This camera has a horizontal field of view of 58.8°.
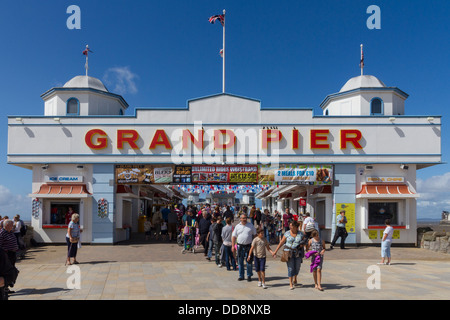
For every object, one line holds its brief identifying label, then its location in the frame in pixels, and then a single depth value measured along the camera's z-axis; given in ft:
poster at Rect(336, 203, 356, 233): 59.62
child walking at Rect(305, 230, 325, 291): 30.42
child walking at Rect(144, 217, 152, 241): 67.67
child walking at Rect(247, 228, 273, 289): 31.63
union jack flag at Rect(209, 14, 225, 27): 68.74
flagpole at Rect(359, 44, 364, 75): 70.16
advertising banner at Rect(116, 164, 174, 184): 60.85
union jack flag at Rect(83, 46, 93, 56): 70.44
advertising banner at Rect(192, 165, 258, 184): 60.80
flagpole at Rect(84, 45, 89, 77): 69.31
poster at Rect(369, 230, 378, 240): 59.67
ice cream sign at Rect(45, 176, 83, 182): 60.39
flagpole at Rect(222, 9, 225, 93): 65.19
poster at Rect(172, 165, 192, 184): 60.54
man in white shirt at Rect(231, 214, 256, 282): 34.55
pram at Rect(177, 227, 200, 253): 51.67
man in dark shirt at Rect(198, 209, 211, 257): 47.58
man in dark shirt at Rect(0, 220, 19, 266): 29.89
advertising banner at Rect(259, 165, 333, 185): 60.39
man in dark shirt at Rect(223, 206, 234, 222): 51.89
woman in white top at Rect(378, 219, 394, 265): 43.60
